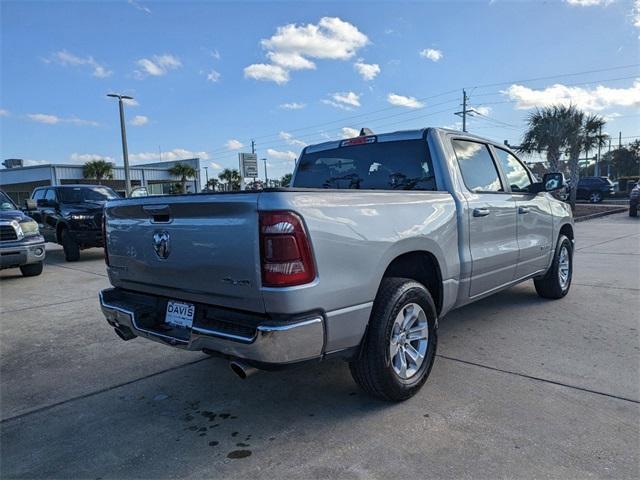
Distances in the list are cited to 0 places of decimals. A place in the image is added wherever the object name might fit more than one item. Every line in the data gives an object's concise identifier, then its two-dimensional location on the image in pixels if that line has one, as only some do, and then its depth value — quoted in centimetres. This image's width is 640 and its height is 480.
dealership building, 4147
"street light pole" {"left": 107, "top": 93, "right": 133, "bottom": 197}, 2510
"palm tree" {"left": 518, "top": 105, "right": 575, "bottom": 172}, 2147
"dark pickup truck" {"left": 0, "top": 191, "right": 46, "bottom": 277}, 775
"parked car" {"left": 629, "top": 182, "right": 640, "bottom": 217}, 1825
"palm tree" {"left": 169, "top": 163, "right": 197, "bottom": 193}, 4897
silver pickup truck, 245
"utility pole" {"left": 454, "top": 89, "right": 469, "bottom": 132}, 4021
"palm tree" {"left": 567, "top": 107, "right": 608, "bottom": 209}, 2159
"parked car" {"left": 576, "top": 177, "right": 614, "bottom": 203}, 2916
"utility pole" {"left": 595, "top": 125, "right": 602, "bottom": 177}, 2286
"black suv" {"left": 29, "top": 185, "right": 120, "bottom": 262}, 1037
